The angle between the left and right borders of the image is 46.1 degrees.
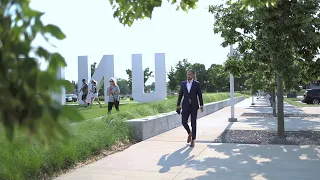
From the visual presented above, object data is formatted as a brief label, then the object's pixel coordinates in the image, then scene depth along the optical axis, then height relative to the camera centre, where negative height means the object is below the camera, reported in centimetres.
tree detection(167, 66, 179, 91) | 6477 +186
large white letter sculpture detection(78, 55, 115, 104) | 2723 +172
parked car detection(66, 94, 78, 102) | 5028 -83
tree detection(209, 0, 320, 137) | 845 +129
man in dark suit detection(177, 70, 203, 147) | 855 -20
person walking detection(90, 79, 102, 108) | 1861 +13
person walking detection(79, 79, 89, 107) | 1889 +9
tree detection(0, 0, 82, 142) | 128 +2
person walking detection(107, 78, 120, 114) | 1262 -6
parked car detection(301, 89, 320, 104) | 3355 -60
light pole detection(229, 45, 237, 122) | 1465 -25
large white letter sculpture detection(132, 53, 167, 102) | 2745 +89
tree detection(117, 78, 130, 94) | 9501 +164
